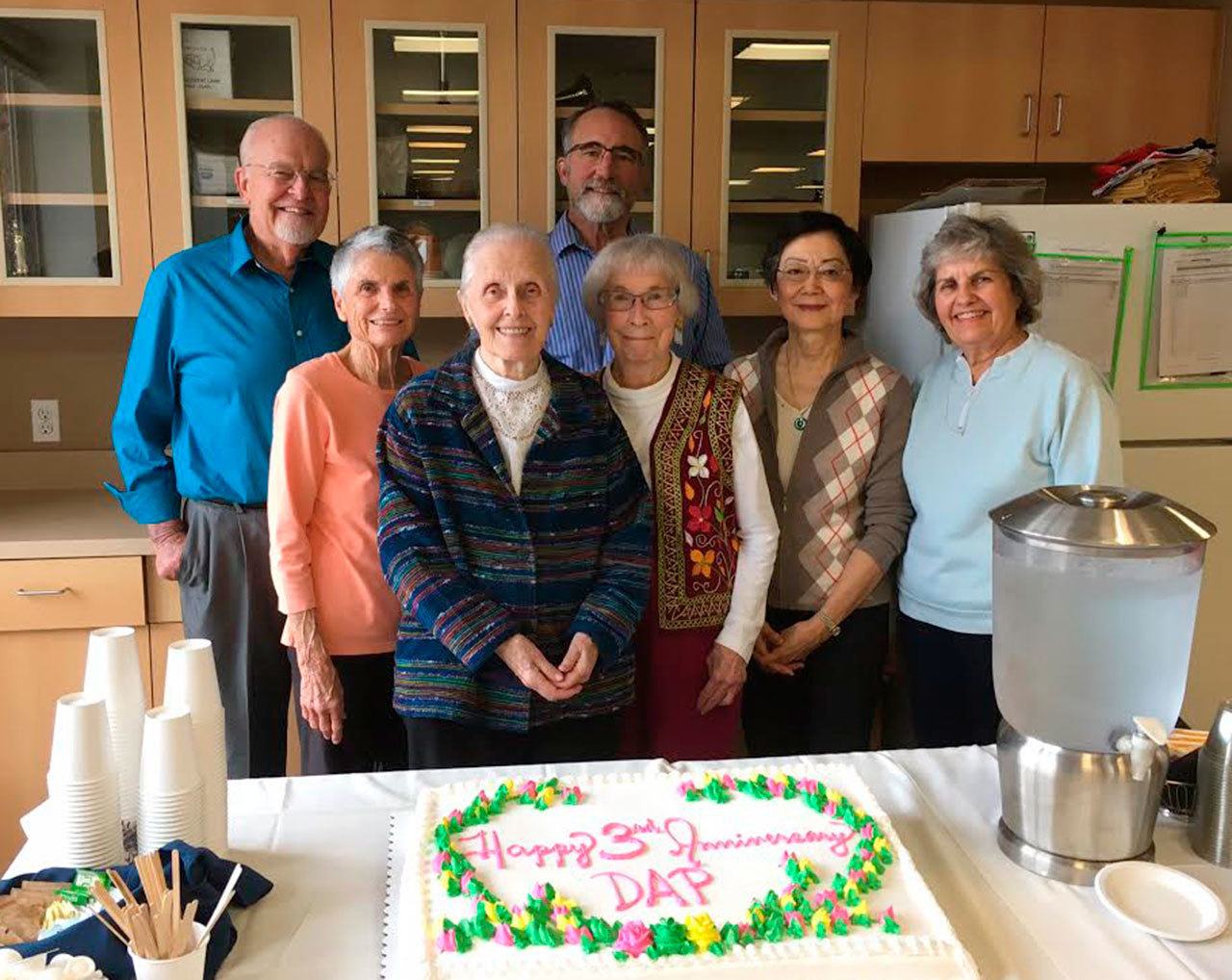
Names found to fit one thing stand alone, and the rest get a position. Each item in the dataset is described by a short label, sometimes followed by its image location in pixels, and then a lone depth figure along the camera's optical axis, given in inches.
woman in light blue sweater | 68.0
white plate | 39.8
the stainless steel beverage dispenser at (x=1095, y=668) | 42.6
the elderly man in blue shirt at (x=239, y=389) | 76.7
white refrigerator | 86.7
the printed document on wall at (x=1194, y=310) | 88.3
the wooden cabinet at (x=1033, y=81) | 102.1
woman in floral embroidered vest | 68.3
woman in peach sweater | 66.2
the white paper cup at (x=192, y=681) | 42.3
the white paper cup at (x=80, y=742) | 38.9
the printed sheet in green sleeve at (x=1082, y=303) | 86.7
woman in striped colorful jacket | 59.5
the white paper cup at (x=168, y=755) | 39.7
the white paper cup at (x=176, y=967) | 34.1
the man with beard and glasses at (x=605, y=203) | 89.2
